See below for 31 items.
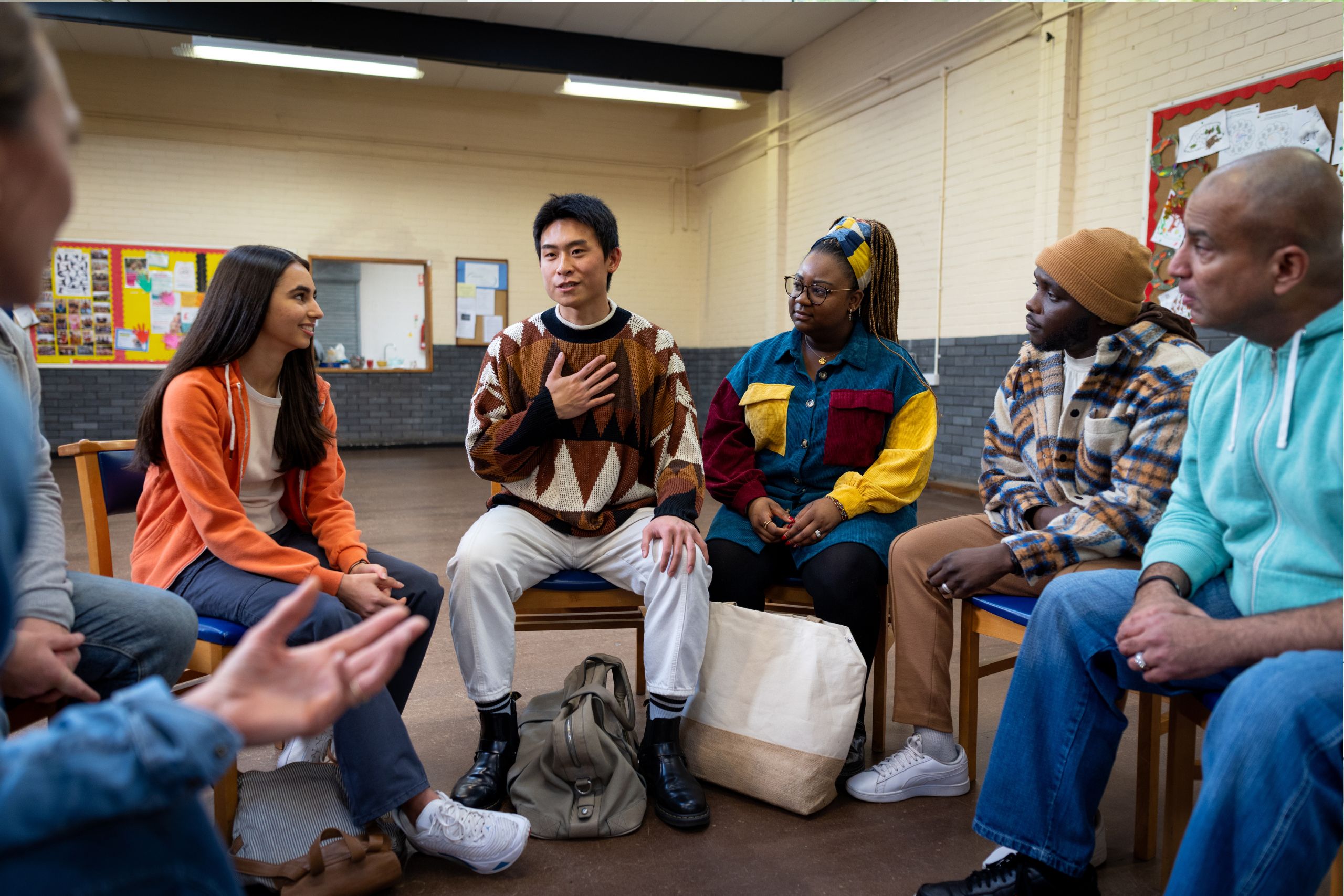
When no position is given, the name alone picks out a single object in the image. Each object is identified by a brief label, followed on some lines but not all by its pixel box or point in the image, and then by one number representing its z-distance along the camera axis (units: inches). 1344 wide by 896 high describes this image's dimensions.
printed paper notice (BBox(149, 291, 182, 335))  354.0
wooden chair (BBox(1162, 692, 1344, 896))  58.9
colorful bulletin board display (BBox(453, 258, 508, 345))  396.8
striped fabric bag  61.2
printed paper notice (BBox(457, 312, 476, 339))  399.2
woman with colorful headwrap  86.1
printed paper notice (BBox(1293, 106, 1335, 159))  166.1
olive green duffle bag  73.4
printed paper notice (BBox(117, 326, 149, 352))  352.2
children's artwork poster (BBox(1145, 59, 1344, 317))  166.1
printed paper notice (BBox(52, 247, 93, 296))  338.3
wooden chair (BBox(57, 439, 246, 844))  67.1
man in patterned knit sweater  79.3
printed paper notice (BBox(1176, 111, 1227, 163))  185.3
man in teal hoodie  44.3
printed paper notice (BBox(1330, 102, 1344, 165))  162.9
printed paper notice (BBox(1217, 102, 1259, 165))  179.3
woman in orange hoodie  65.5
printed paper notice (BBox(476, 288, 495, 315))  399.5
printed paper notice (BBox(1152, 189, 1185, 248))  193.8
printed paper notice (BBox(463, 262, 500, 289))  396.2
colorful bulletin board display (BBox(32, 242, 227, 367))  341.4
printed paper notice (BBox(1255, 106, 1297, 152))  171.9
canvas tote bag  75.9
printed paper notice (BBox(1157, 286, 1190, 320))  194.1
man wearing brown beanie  71.6
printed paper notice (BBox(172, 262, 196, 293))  354.0
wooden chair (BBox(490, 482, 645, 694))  84.5
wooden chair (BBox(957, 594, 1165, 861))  67.8
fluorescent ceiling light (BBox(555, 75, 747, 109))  341.4
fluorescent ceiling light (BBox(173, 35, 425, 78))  308.2
